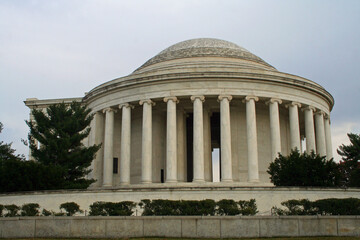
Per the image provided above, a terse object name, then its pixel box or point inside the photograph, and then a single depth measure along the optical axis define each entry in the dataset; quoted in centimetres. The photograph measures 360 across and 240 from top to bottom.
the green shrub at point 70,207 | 2688
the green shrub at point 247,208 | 2453
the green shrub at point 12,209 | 2770
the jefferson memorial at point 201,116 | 4662
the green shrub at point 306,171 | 3456
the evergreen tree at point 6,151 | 5364
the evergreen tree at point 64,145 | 4181
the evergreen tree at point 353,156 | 4606
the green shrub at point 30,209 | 2803
